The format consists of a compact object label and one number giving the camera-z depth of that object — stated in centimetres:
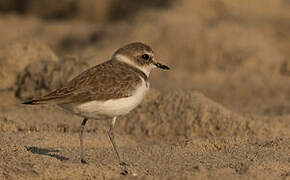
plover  835
